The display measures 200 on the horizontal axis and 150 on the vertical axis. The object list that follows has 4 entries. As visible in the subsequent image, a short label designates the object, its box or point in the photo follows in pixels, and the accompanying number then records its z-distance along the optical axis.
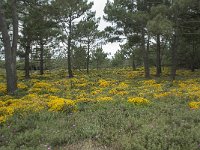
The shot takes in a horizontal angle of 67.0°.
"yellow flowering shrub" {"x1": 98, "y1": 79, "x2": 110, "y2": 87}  10.61
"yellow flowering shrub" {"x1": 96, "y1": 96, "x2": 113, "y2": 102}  6.67
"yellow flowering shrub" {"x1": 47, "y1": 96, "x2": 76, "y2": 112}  5.90
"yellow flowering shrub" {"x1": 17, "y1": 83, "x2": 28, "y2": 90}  10.02
